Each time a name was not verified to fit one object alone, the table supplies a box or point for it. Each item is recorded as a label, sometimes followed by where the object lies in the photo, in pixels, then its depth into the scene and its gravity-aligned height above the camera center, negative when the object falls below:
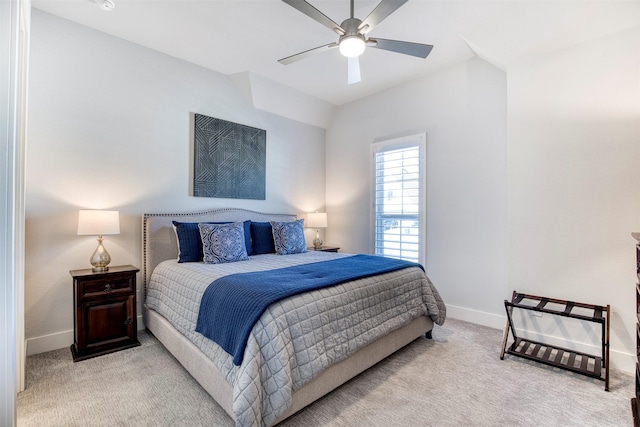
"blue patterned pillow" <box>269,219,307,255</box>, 3.76 -0.33
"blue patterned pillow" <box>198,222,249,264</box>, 3.05 -0.33
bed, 1.62 -0.83
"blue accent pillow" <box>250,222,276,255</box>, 3.73 -0.34
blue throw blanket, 1.73 -0.52
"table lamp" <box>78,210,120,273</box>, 2.62 -0.15
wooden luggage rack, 2.24 -1.16
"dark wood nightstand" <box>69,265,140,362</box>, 2.56 -0.90
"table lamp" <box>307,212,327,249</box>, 4.66 -0.15
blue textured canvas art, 3.67 +0.69
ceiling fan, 1.96 +1.33
